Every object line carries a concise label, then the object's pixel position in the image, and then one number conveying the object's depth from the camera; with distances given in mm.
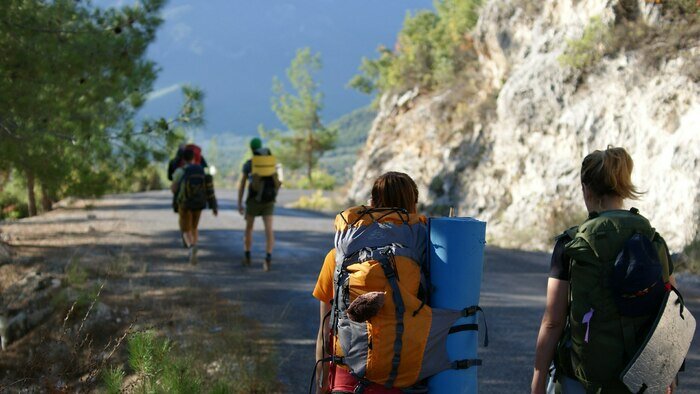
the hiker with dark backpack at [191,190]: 11680
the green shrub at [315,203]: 31016
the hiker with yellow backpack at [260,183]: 11242
